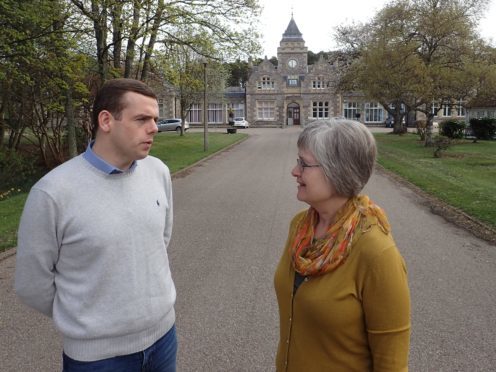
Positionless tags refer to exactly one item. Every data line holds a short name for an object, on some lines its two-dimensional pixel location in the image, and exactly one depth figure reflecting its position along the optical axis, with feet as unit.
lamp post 71.69
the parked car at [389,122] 194.18
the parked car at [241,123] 188.24
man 6.33
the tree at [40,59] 39.52
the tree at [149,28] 47.60
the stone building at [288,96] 211.61
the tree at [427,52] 78.54
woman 5.87
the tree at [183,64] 55.88
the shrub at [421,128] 107.45
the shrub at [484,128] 106.22
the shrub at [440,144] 70.18
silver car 168.66
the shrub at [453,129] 107.45
